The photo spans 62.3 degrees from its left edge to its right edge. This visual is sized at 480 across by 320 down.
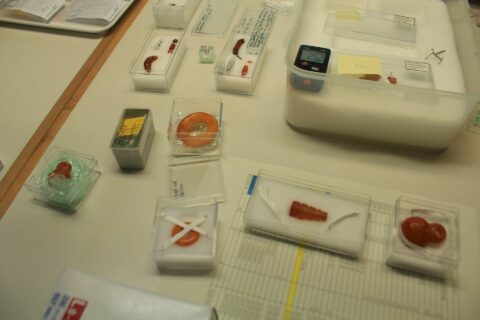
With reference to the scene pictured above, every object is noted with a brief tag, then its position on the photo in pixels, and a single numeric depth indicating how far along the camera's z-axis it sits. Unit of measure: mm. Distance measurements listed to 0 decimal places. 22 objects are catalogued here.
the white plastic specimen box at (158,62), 1040
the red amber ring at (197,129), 900
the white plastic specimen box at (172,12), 1180
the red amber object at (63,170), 826
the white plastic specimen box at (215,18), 1205
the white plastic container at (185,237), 708
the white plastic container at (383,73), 816
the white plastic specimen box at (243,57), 1020
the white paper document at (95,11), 1230
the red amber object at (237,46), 1068
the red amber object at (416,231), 698
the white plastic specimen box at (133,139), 836
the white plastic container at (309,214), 729
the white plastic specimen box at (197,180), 839
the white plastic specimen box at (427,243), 686
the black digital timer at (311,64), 828
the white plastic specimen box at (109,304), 604
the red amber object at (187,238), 721
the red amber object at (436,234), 696
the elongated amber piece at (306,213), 750
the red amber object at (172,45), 1098
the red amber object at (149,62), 1051
